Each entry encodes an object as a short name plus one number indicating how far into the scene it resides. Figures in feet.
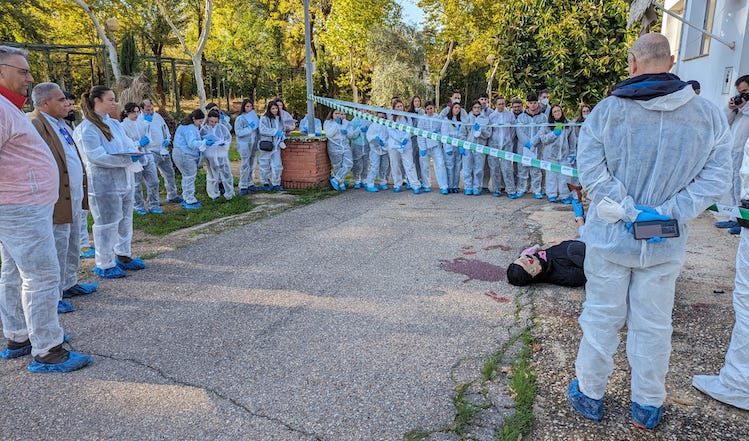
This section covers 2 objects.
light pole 32.42
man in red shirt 10.37
